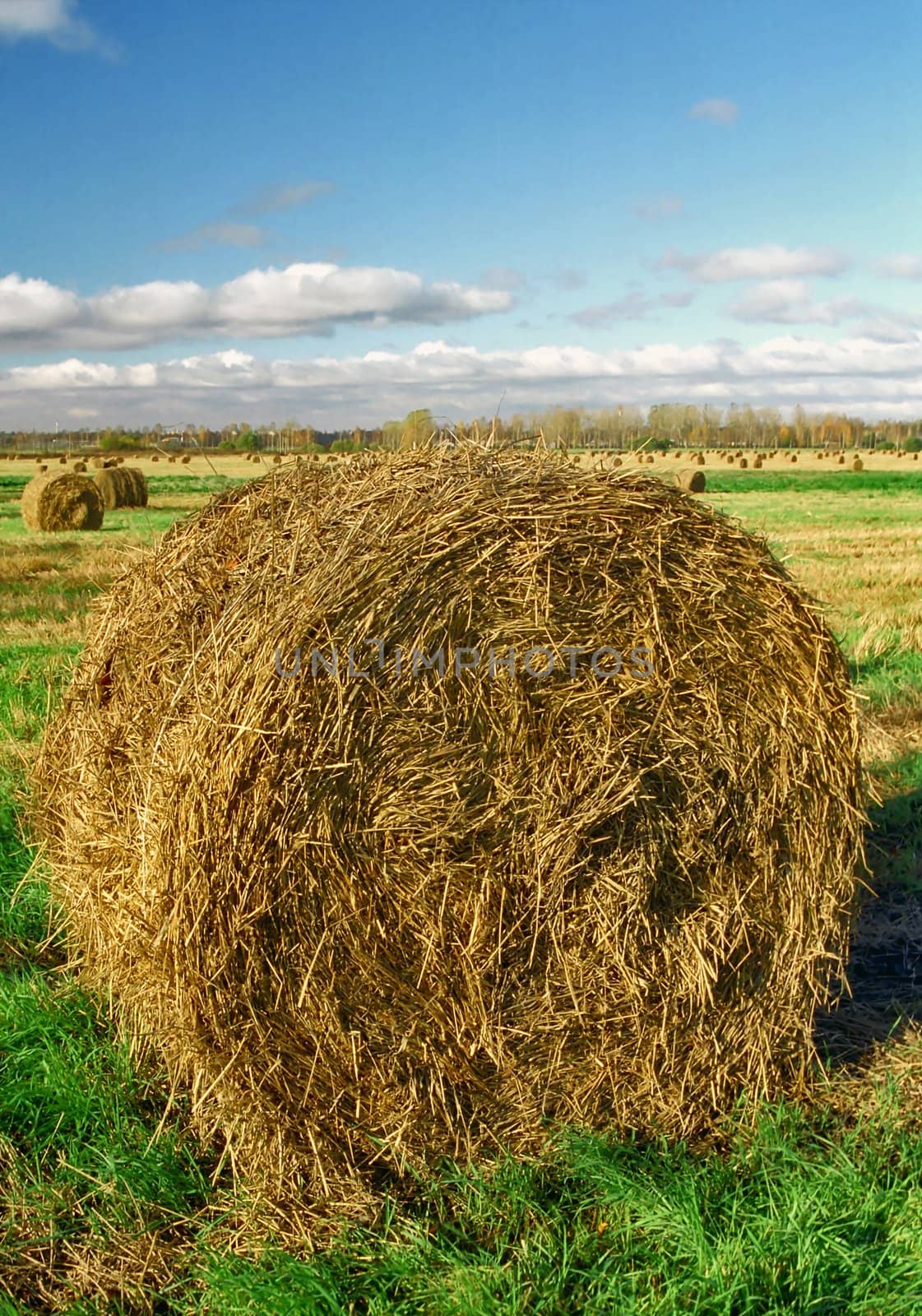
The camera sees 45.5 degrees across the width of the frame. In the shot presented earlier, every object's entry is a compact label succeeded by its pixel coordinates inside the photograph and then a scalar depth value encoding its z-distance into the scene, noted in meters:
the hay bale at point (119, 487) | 27.81
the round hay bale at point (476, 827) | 3.15
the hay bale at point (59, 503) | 21.88
